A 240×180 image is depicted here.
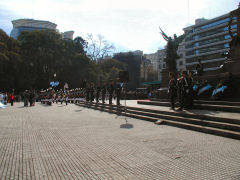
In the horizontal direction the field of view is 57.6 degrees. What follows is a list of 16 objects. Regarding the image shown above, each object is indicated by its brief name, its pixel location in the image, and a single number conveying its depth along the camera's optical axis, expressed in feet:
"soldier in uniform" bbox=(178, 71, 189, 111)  32.29
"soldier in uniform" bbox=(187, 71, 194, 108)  32.65
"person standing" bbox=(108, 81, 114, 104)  55.77
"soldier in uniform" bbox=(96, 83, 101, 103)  68.74
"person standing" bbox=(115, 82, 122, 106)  49.58
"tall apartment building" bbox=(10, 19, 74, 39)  392.06
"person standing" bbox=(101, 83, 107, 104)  60.80
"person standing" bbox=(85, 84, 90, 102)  75.10
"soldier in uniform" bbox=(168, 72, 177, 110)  35.04
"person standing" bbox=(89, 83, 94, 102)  72.32
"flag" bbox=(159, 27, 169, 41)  58.28
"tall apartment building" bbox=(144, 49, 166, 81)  325.17
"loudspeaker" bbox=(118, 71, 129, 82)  42.78
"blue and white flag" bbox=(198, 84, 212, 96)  37.73
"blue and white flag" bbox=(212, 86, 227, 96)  34.30
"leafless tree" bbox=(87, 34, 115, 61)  176.82
